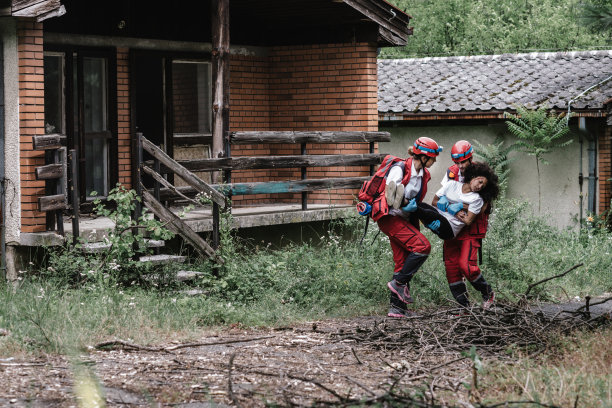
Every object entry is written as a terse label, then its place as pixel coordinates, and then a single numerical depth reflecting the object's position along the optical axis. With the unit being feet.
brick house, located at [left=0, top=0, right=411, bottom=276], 35.47
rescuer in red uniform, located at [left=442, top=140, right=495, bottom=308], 32.17
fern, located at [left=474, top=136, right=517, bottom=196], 66.18
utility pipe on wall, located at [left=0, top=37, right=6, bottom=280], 35.50
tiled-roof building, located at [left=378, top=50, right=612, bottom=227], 64.18
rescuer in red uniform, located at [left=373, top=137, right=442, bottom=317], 31.94
